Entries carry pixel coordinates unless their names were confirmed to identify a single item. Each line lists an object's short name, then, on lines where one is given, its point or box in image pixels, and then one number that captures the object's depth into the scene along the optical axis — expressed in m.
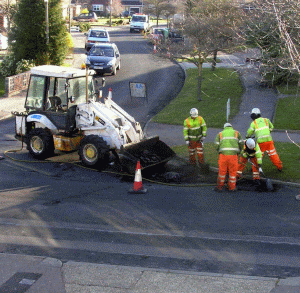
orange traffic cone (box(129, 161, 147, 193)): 11.77
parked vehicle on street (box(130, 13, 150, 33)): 59.81
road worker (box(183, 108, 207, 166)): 13.70
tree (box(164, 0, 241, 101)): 22.99
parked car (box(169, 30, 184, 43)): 40.75
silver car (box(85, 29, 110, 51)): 40.53
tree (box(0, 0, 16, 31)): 37.99
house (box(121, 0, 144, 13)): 97.50
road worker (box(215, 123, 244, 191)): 11.77
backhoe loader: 13.32
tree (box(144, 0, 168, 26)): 60.74
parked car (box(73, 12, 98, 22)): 74.81
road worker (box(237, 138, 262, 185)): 12.08
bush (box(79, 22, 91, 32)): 61.44
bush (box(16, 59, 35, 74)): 29.89
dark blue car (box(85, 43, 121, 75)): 30.58
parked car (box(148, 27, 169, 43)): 41.19
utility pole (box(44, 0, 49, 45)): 29.57
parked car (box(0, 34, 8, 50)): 44.28
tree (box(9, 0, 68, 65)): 30.92
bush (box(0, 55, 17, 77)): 30.73
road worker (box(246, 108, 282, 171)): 12.92
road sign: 21.20
